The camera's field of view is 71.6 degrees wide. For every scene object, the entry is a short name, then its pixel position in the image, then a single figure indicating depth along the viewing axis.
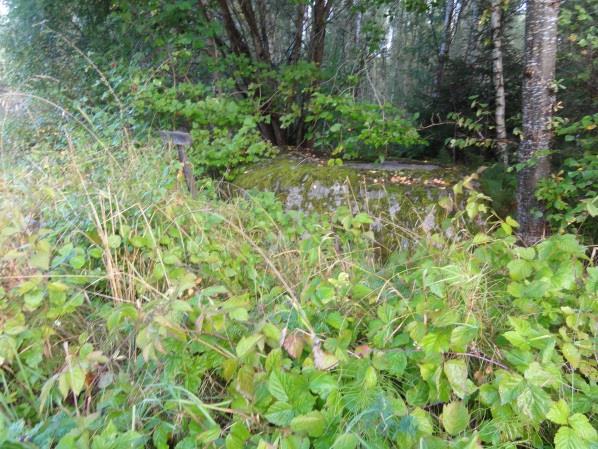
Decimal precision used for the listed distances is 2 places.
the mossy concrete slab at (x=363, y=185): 3.59
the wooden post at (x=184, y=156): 3.02
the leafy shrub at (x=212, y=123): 4.62
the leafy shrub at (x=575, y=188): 2.51
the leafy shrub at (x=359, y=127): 4.29
